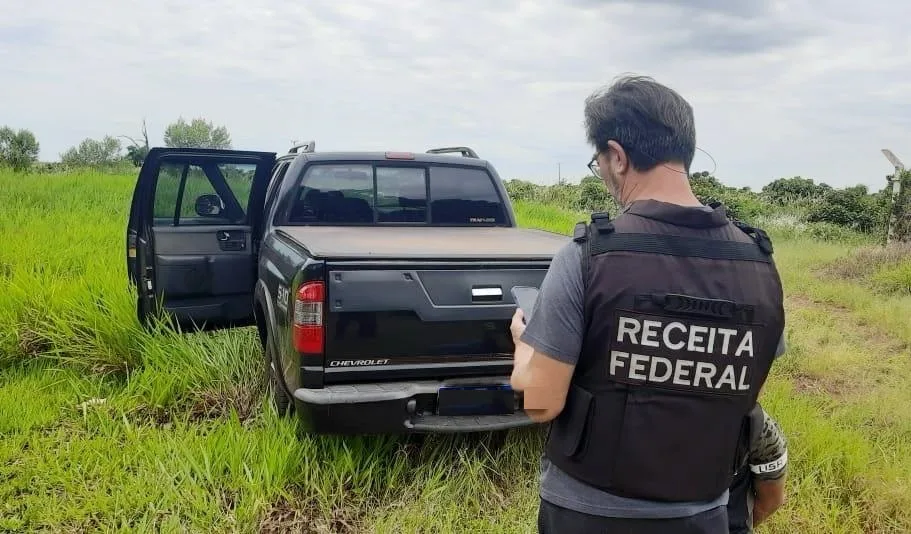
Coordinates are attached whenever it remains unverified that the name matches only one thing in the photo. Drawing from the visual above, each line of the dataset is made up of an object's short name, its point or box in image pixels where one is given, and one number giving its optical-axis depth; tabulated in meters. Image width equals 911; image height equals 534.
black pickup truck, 3.03
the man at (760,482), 1.94
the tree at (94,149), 50.42
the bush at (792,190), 28.27
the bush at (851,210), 20.16
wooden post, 13.27
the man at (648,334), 1.56
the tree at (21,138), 48.92
